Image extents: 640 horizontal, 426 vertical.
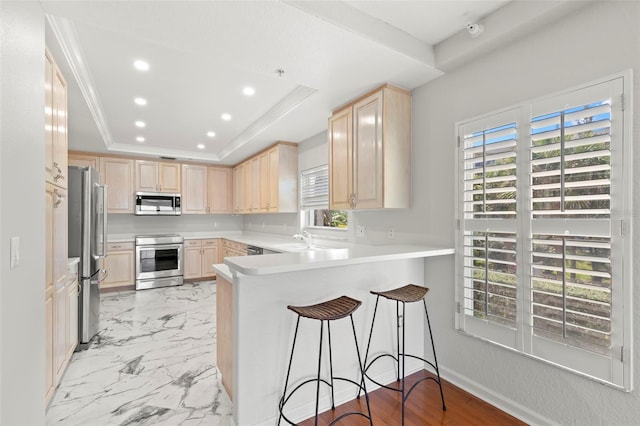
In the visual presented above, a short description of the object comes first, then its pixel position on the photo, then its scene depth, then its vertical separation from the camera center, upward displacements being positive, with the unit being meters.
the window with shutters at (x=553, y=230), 1.52 -0.10
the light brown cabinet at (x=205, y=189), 6.09 +0.51
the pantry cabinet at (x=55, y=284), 1.92 -0.49
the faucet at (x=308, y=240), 3.88 -0.35
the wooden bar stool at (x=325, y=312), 1.70 -0.58
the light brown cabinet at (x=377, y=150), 2.52 +0.57
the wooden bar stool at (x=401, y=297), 2.00 -0.56
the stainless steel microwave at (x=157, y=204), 5.53 +0.18
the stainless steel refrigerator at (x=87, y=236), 2.77 -0.22
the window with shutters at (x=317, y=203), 4.05 +0.15
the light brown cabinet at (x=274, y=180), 4.53 +0.54
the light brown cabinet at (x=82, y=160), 5.02 +0.92
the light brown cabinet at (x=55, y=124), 1.82 +0.60
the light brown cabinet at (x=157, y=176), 5.63 +0.72
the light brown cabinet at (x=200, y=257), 5.89 -0.89
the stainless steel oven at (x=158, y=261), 5.35 -0.87
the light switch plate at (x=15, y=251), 1.18 -0.15
